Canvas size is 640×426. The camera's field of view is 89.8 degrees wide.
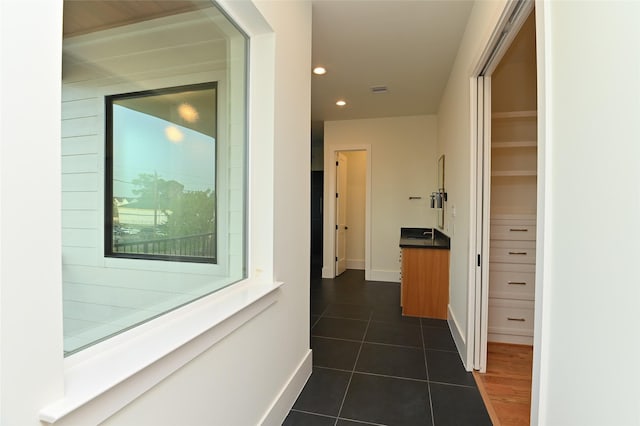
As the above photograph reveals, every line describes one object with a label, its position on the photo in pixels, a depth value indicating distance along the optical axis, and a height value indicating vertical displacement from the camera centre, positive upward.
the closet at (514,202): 2.81 +0.08
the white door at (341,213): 5.68 -0.07
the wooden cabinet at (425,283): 3.65 -0.84
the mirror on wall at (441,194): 4.12 +0.20
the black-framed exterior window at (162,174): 1.60 +0.18
